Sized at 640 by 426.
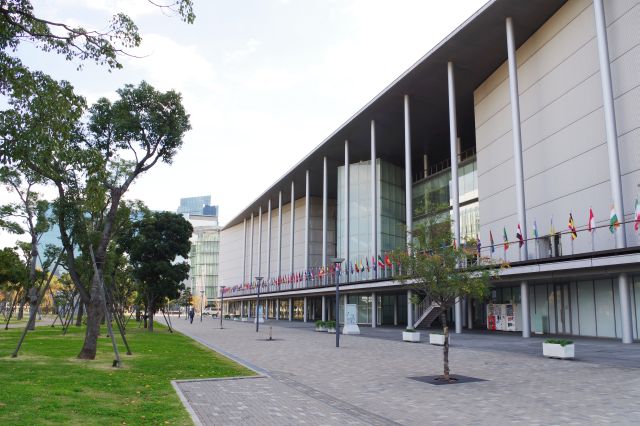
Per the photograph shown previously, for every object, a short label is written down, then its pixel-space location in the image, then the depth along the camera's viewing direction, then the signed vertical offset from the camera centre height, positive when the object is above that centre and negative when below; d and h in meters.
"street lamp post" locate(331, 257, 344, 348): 28.03 +0.89
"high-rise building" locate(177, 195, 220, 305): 149.62 +8.55
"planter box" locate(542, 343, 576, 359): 19.17 -2.14
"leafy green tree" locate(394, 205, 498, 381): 15.20 +0.81
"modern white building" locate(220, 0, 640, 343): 26.14 +9.86
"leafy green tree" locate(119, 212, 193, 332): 42.69 +3.31
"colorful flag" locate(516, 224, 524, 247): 30.09 +3.43
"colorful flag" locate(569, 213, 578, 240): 27.01 +3.53
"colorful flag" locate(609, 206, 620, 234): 24.14 +3.47
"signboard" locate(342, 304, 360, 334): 38.34 -2.03
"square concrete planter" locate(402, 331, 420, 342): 29.49 -2.46
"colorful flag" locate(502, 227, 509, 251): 31.45 +3.12
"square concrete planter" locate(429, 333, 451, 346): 26.98 -2.39
